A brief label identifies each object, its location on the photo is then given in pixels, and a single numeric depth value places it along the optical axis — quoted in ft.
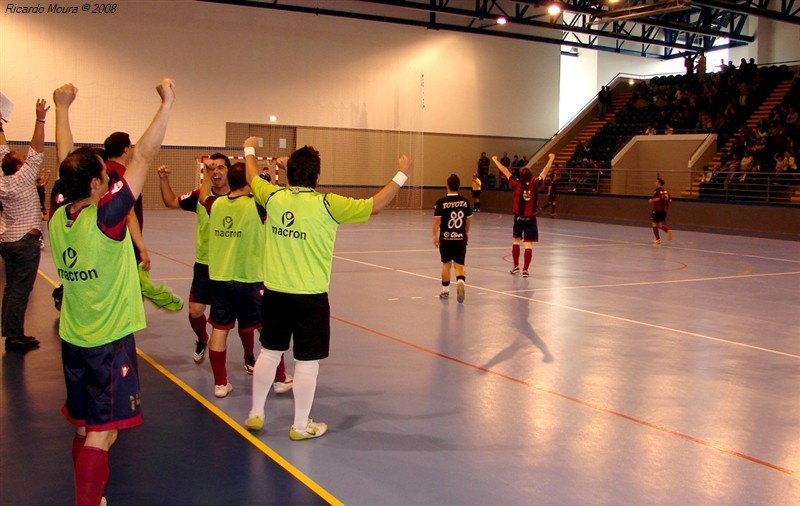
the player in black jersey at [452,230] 35.65
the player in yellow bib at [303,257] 16.47
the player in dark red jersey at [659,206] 64.59
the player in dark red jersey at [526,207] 43.24
